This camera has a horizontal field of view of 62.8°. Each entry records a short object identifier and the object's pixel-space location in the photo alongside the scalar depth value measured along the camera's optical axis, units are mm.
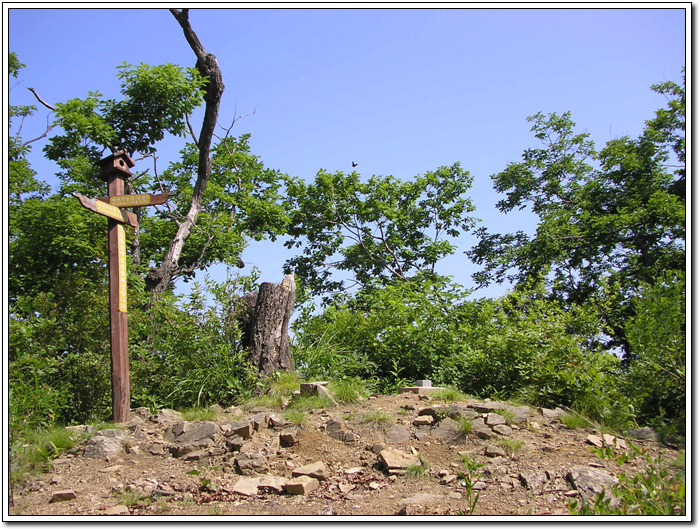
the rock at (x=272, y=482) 4775
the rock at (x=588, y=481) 4375
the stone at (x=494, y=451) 5148
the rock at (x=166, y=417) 6488
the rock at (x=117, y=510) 4404
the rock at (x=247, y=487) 4750
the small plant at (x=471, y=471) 4316
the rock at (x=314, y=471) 4977
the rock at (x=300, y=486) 4695
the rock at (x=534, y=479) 4602
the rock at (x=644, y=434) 5738
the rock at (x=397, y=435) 5590
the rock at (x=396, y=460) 4996
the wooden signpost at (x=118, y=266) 6500
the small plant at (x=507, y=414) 5883
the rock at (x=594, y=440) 5444
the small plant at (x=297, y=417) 5941
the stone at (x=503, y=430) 5571
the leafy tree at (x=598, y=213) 14500
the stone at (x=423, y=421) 5836
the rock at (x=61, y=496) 4742
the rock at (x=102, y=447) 5594
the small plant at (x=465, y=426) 5562
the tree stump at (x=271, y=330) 7613
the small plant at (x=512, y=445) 5211
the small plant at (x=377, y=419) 5855
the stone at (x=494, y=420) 5715
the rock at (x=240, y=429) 5777
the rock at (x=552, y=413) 6141
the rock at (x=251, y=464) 5188
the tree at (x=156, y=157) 10812
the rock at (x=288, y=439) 5629
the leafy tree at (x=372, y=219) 18078
